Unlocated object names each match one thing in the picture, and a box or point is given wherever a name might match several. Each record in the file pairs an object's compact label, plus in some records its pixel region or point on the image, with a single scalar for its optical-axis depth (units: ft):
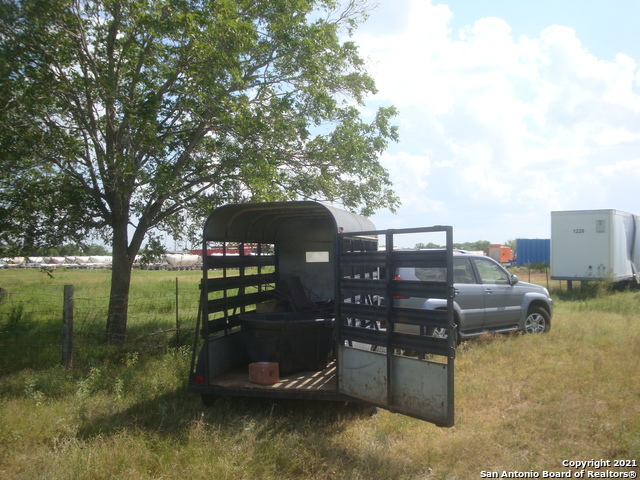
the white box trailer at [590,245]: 57.77
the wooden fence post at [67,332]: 24.86
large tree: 25.55
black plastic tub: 19.51
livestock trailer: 14.97
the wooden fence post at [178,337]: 29.37
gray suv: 28.76
